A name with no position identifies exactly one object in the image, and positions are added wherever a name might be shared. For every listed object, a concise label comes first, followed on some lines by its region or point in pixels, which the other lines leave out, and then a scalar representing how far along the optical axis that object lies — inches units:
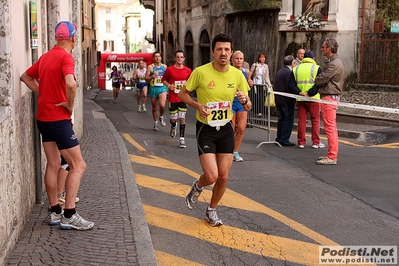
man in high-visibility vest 473.1
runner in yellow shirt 249.1
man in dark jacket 498.9
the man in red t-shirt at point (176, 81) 505.4
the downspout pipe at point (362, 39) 738.8
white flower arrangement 746.2
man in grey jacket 402.9
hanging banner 271.6
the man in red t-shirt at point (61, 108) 226.7
